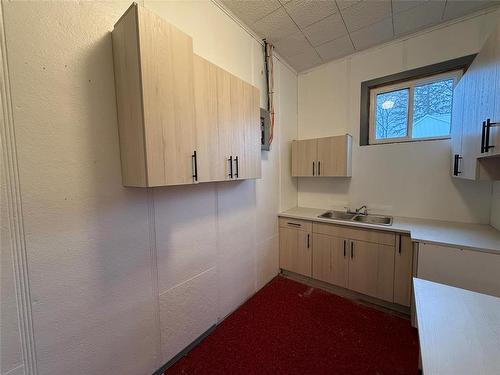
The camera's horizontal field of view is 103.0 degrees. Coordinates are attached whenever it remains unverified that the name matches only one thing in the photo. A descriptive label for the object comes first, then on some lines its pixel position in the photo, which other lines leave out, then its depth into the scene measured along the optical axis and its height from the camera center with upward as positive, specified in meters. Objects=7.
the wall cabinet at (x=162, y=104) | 1.05 +0.43
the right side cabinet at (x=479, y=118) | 1.19 +0.38
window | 2.26 +0.77
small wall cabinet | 2.62 +0.23
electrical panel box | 2.39 +0.57
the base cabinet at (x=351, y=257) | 2.02 -0.98
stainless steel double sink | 2.51 -0.59
